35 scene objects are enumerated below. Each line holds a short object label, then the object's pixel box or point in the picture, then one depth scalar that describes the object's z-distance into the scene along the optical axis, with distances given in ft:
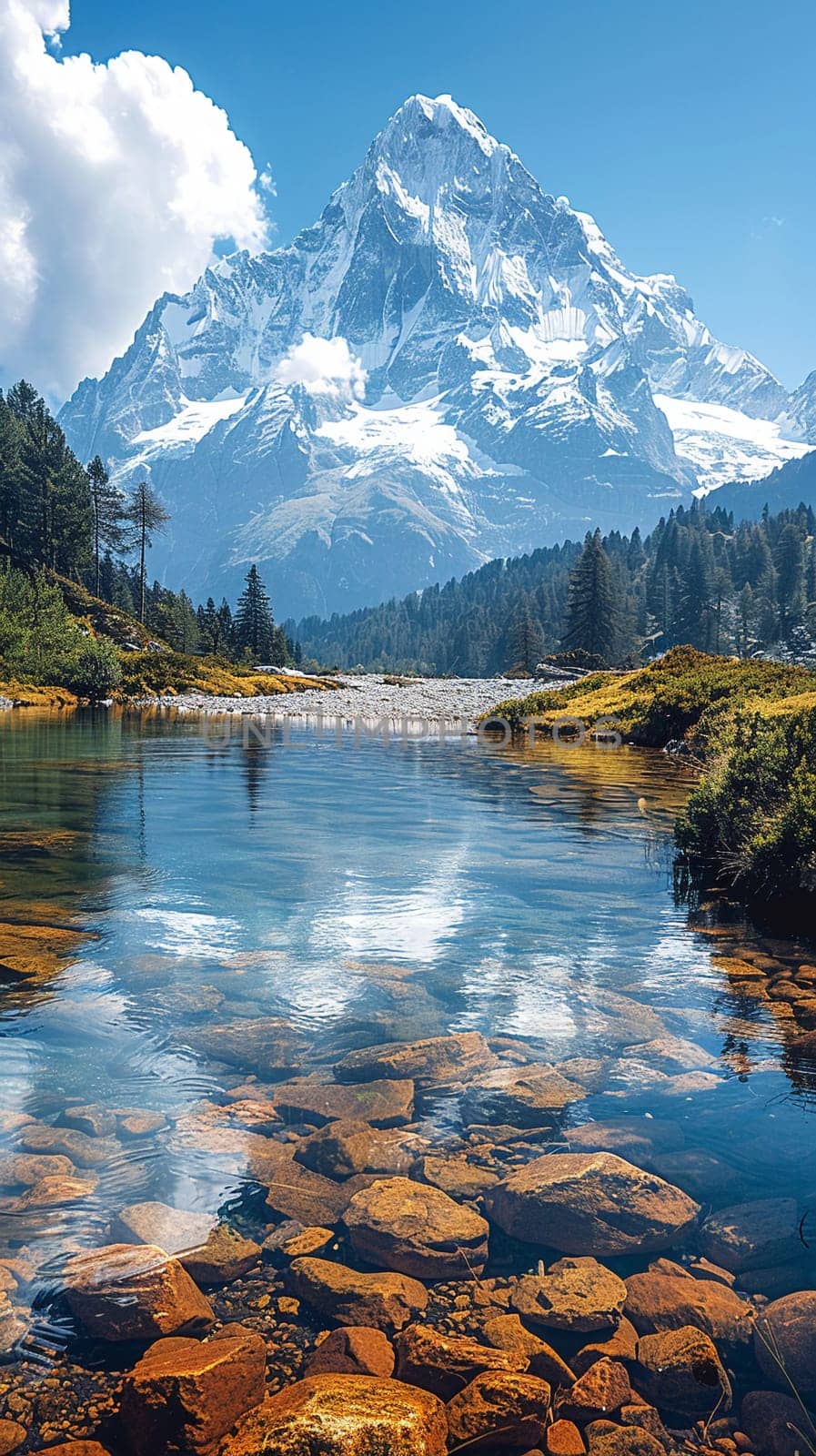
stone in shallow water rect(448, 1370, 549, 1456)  12.34
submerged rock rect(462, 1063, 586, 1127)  20.84
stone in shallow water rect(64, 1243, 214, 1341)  14.06
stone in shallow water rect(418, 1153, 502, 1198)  17.83
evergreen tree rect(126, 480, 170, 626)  281.74
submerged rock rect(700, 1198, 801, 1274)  15.93
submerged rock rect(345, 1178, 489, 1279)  15.70
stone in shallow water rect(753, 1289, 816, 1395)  13.38
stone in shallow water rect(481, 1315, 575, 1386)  13.44
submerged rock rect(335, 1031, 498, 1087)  22.78
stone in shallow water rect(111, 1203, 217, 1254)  16.06
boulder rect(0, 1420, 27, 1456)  11.92
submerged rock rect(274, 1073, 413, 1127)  20.58
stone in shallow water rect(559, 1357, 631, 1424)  12.84
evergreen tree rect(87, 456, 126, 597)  305.94
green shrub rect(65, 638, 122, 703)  194.90
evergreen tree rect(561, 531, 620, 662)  327.26
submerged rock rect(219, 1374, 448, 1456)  11.77
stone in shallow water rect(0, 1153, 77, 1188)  17.76
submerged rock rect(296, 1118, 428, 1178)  18.56
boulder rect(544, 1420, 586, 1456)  12.27
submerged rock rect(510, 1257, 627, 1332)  14.42
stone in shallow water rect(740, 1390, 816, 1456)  12.30
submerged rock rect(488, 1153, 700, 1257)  16.43
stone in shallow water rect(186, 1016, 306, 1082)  23.29
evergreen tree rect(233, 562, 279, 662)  350.23
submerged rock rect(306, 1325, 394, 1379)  13.42
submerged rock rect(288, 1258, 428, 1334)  14.46
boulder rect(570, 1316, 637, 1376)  13.76
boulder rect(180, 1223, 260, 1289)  15.26
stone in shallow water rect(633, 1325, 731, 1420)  13.03
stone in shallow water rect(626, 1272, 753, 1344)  14.28
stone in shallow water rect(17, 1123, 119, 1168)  18.70
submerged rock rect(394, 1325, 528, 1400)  13.16
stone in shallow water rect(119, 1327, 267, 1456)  12.13
